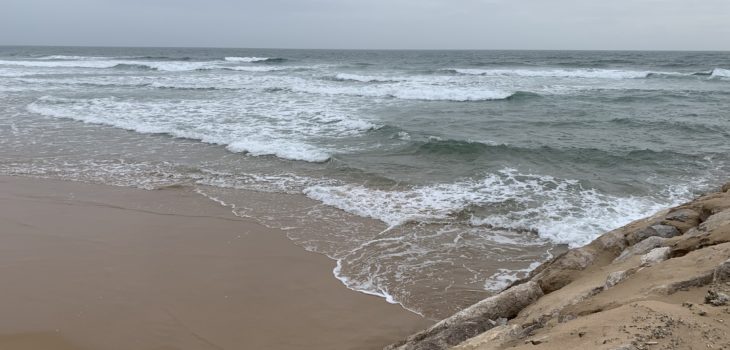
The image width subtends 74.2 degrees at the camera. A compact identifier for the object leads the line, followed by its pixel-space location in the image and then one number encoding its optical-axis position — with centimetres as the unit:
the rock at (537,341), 285
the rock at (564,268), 435
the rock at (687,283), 305
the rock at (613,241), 488
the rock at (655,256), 384
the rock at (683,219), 497
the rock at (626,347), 238
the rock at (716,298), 270
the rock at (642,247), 434
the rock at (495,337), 316
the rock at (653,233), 482
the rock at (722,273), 292
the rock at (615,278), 360
